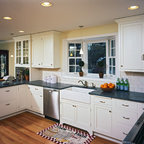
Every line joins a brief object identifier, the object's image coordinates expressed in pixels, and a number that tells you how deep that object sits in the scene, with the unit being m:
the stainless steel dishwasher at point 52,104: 3.54
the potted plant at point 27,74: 4.82
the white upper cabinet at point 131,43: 2.66
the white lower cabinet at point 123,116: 2.46
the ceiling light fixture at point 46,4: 2.10
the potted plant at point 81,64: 3.99
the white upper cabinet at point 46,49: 4.09
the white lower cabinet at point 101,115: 2.72
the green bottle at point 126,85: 3.10
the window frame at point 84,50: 3.35
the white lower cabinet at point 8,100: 3.80
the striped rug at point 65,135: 2.74
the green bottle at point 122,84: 3.15
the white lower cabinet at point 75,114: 3.02
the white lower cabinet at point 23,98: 4.23
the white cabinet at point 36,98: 3.96
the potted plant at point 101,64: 3.66
